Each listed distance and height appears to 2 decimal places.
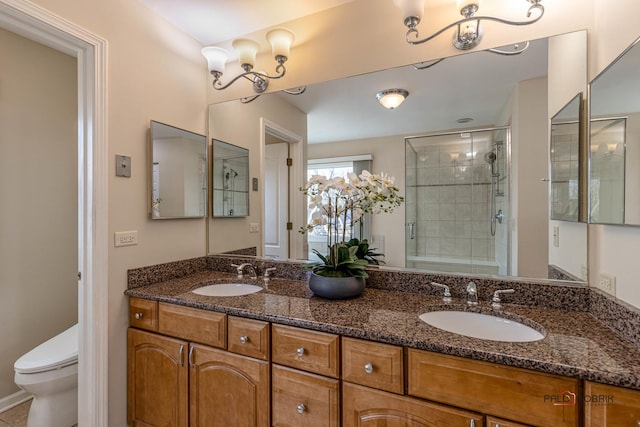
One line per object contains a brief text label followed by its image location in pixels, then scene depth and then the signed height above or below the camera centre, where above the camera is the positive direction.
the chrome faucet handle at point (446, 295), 1.37 -0.39
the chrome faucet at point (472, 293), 1.33 -0.36
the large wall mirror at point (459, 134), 1.38 +0.42
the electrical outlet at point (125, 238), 1.57 -0.14
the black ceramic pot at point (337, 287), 1.39 -0.35
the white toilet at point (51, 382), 1.58 -0.92
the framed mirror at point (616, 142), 0.92 +0.24
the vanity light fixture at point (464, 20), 1.30 +0.87
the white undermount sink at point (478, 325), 1.14 -0.45
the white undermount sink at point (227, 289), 1.75 -0.46
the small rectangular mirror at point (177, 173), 1.78 +0.25
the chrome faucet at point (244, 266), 1.90 -0.37
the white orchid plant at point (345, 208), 1.46 +0.02
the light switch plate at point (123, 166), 1.58 +0.25
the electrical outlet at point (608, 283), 1.07 -0.26
